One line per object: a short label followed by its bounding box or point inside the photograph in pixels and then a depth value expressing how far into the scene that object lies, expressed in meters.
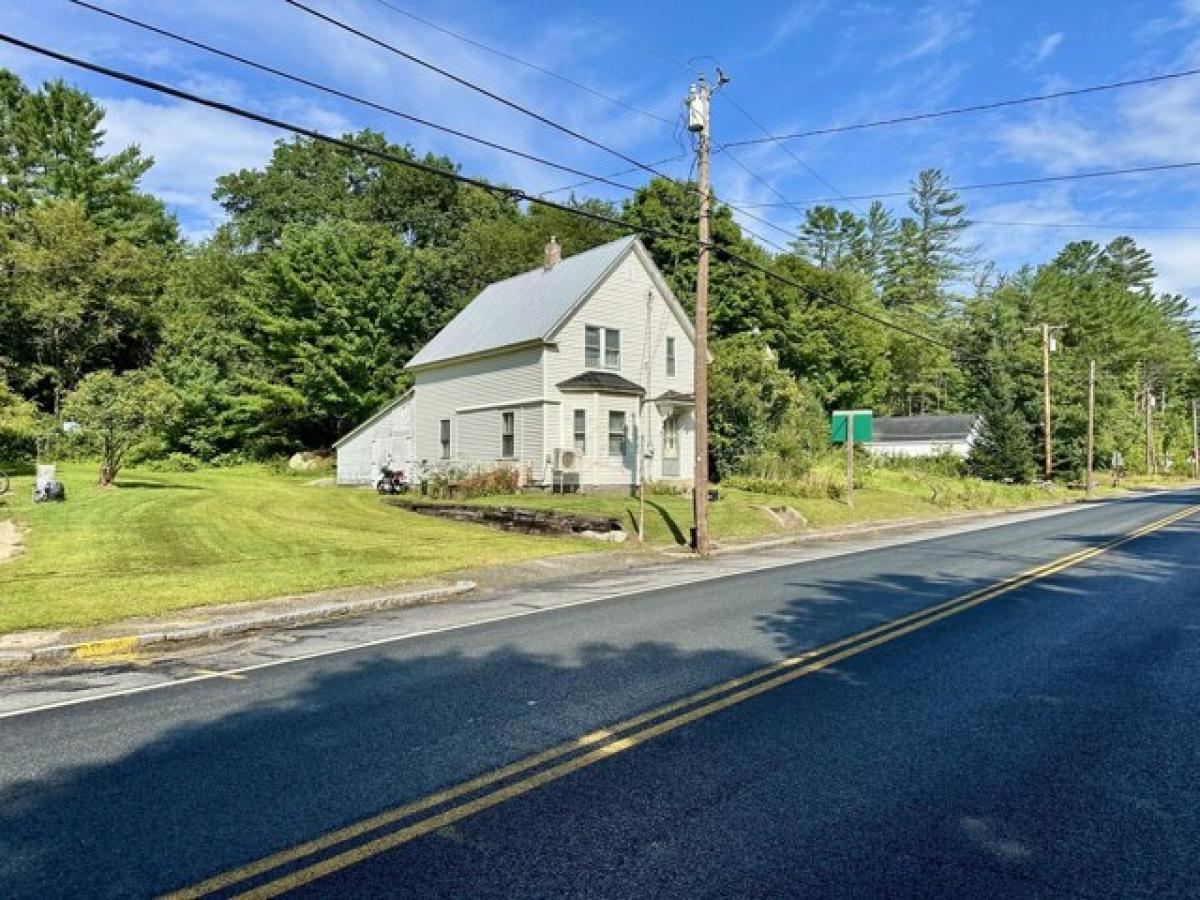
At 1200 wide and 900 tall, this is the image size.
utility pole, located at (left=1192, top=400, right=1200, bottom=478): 84.88
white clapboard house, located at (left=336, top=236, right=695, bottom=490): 28.61
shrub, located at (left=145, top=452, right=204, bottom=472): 43.23
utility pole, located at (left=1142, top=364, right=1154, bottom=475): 72.75
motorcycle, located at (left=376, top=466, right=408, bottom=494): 31.72
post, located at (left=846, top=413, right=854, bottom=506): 27.88
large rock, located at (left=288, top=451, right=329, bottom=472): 44.09
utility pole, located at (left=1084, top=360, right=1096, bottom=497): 45.69
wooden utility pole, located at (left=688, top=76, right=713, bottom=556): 18.56
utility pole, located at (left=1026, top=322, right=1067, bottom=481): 44.09
